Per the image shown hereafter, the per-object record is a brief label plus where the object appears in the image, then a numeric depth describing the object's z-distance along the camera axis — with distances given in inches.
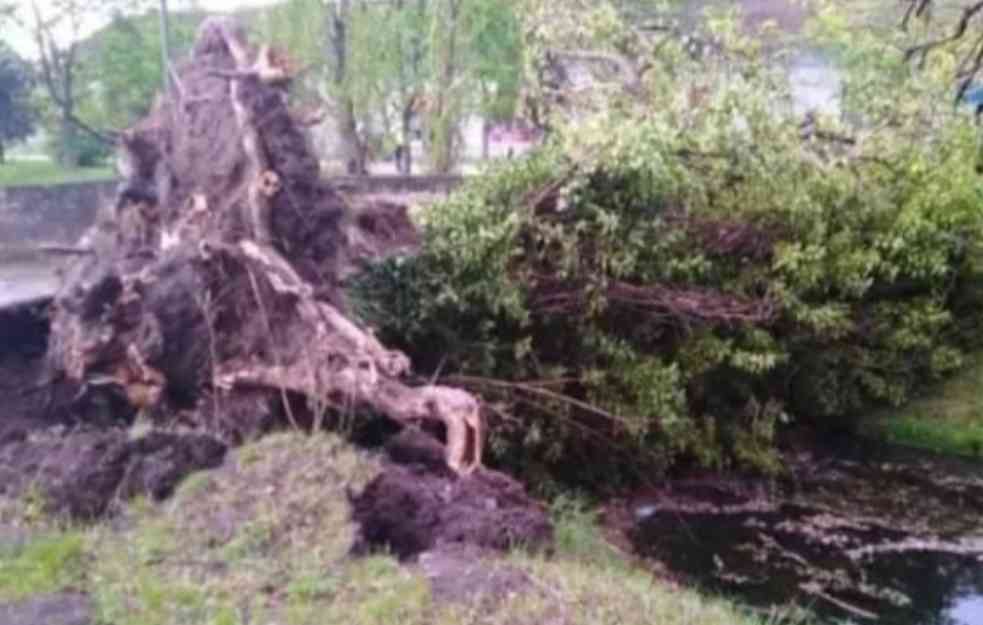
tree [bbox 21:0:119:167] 668.1
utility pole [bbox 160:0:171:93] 484.3
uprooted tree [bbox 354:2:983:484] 320.2
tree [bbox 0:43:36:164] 697.0
